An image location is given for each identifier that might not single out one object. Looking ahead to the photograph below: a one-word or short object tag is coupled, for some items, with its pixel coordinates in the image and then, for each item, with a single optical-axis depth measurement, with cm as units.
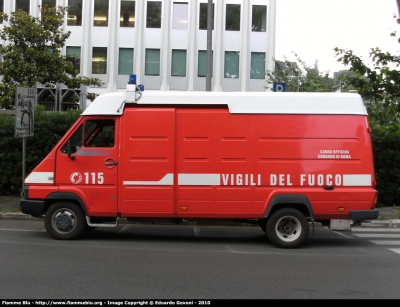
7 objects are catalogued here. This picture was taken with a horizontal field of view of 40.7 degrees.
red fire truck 948
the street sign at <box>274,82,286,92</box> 1397
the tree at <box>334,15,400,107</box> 1469
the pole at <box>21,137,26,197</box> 1331
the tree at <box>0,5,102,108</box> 2197
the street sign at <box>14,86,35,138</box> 1318
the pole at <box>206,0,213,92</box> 1509
